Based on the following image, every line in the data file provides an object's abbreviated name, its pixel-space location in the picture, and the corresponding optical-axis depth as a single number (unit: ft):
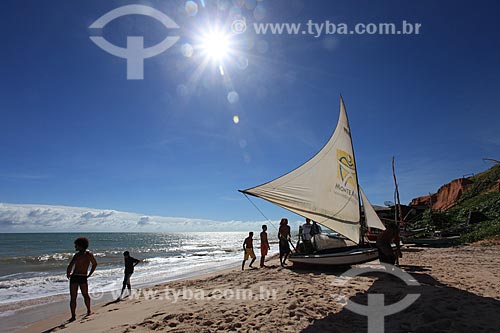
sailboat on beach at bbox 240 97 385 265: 28.43
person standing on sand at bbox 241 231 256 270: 40.81
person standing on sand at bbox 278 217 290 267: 36.40
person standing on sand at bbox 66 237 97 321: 19.51
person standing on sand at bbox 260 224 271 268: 39.04
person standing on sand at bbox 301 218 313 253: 34.09
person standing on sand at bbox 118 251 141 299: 30.99
